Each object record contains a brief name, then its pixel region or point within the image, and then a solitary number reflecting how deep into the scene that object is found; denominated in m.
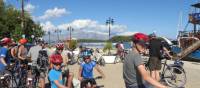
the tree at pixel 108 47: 13.91
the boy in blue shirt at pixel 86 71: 3.61
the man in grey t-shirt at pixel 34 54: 4.53
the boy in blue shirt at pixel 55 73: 2.47
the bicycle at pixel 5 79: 4.02
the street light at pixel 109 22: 28.46
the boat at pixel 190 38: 10.85
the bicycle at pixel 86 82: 3.63
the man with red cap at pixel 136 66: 2.07
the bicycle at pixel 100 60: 9.40
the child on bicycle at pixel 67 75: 3.35
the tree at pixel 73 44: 19.20
